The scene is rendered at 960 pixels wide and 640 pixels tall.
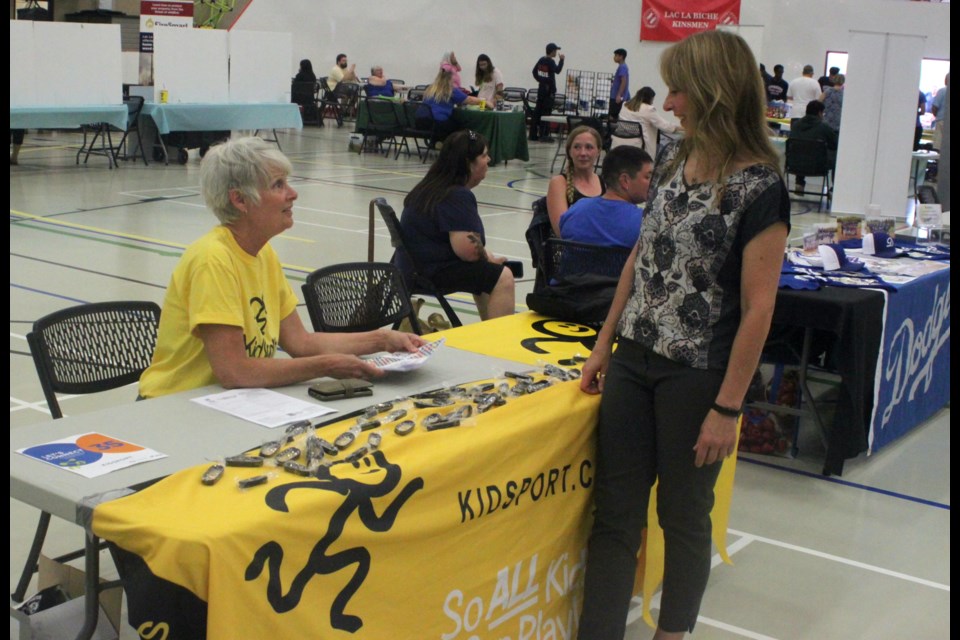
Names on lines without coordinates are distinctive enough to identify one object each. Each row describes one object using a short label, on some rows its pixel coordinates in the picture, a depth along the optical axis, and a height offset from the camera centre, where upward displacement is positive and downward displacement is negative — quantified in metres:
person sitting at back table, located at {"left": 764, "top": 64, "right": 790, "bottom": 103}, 17.11 +1.09
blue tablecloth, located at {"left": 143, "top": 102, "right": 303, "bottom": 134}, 11.95 +0.09
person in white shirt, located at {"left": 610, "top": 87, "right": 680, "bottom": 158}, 12.88 +0.34
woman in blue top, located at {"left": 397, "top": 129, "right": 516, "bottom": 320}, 4.55 -0.38
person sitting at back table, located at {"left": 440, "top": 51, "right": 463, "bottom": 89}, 14.66 +0.96
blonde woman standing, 2.12 -0.36
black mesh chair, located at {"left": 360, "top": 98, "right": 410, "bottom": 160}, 14.68 +0.16
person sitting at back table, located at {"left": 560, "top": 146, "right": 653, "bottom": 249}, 4.07 -0.23
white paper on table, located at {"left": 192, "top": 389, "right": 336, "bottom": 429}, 2.23 -0.58
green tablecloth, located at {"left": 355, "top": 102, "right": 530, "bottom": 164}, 14.17 +0.13
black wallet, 2.40 -0.56
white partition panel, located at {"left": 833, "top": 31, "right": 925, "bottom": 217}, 10.12 +0.37
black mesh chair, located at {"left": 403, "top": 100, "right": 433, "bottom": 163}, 14.50 +0.08
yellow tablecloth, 1.69 -0.71
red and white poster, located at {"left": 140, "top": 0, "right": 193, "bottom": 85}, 13.00 +1.24
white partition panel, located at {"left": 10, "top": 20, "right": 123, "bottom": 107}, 10.94 +0.52
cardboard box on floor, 1.95 -0.90
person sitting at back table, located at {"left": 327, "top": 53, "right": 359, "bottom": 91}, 19.38 +0.99
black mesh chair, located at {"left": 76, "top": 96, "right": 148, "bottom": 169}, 11.98 -0.29
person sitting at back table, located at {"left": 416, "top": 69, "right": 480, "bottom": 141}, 13.94 +0.39
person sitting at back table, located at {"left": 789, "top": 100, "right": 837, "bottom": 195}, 11.71 +0.30
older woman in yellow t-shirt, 2.40 -0.38
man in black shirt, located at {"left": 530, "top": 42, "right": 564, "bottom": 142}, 17.97 +0.95
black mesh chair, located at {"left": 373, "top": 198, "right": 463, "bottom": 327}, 4.57 -0.57
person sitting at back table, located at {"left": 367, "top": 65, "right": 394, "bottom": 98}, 17.12 +0.71
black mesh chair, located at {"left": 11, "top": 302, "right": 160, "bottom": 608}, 2.57 -0.57
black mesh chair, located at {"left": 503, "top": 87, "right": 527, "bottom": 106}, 19.59 +0.82
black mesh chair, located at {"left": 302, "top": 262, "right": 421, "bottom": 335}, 3.37 -0.52
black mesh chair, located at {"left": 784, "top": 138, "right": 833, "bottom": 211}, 11.55 -0.02
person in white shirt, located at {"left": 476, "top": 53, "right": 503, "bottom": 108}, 16.28 +0.86
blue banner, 4.09 -0.78
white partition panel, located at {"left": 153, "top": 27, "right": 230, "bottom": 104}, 12.13 +0.65
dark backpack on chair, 3.45 -0.49
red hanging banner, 19.11 +2.35
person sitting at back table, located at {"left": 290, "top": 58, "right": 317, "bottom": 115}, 18.62 +0.69
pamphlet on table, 1.91 -0.60
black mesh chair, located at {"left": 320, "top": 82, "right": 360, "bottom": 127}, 19.33 +0.56
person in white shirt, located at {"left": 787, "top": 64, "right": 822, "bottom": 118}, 15.31 +0.89
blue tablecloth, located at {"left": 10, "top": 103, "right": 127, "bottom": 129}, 10.69 -0.01
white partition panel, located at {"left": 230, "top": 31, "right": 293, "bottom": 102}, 13.02 +0.72
